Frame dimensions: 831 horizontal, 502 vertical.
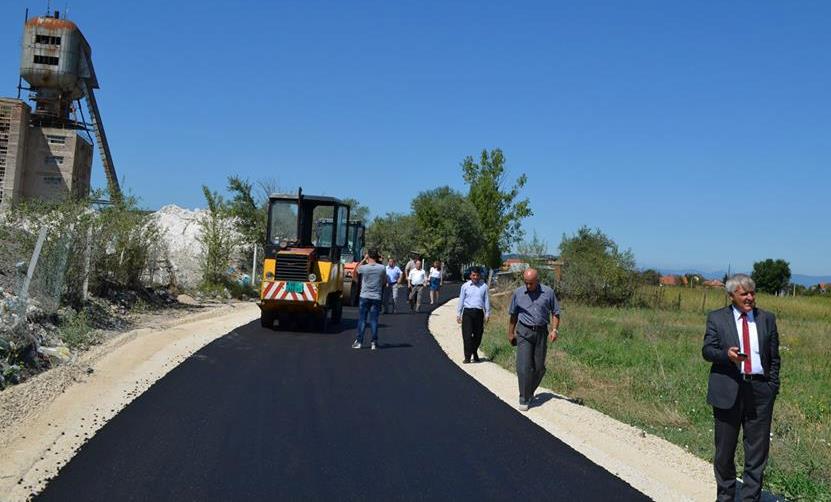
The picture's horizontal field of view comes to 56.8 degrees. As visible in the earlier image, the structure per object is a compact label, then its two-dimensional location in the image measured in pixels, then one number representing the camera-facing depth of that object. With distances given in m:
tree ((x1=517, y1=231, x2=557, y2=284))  33.97
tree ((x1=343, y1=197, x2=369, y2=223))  68.94
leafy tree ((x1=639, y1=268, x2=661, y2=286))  38.00
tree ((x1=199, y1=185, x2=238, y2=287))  27.09
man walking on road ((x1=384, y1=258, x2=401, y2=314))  24.02
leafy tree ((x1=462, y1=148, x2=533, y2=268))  63.81
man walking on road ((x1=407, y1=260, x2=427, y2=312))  24.77
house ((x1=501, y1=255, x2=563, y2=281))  34.53
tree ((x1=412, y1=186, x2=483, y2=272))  67.00
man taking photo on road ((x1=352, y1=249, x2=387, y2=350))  14.93
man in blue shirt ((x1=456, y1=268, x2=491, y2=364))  14.09
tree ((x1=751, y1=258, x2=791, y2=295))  86.94
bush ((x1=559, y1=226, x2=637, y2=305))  36.75
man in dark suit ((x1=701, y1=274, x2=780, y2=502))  5.82
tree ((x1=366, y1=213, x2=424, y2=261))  66.62
